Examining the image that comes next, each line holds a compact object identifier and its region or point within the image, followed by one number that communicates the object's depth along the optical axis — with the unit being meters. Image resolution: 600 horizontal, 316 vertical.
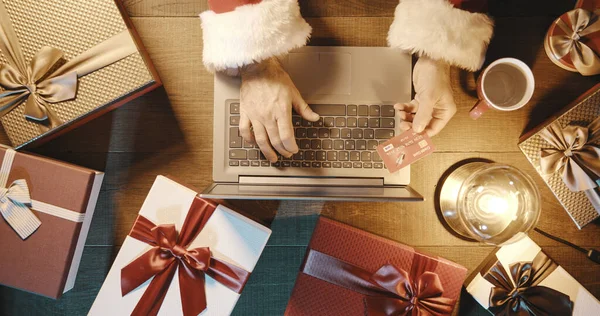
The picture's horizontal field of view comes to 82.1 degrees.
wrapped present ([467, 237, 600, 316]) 0.75
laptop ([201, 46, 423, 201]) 0.75
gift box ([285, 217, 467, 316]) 0.75
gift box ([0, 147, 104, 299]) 0.73
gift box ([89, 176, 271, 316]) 0.74
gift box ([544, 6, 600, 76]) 0.76
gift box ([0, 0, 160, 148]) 0.70
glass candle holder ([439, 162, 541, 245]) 0.73
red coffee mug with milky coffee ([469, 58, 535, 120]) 0.72
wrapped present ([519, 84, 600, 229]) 0.74
